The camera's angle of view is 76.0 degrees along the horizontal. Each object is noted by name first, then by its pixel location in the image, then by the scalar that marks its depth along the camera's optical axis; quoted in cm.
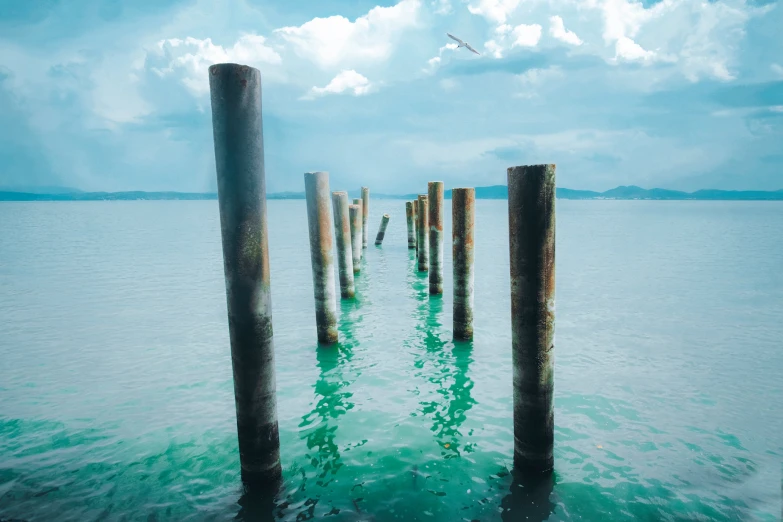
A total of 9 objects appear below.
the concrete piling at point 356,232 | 1944
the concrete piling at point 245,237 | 433
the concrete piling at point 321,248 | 912
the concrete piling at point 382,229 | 3308
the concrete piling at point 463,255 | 937
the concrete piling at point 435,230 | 1221
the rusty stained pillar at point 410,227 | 2891
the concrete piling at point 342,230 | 1447
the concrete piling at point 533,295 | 473
